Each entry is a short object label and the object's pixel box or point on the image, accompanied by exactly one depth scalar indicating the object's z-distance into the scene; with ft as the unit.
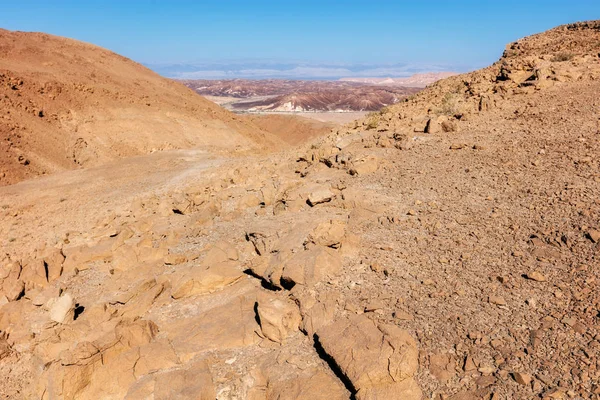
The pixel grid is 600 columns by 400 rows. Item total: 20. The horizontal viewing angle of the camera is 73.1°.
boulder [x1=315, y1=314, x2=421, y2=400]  12.65
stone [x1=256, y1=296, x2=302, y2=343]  16.05
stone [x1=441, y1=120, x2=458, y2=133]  32.71
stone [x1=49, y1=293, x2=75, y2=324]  20.71
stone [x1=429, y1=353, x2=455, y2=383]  12.82
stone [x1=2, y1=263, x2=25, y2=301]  24.48
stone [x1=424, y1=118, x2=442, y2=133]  33.58
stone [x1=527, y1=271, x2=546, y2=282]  15.79
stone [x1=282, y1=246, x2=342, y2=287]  18.24
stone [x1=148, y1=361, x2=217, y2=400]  13.94
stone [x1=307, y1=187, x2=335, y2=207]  26.23
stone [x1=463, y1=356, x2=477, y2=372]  12.80
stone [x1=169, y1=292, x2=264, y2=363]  16.40
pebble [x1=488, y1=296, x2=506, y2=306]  15.08
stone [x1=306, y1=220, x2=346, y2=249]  20.06
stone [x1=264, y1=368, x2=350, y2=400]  13.08
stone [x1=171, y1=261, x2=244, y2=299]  20.34
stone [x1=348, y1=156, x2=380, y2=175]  29.30
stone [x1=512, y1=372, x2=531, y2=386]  11.85
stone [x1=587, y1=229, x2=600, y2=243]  16.97
